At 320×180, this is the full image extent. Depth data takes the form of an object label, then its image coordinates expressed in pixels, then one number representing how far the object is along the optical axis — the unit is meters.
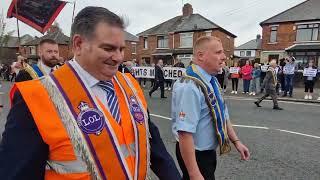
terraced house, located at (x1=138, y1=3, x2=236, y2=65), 37.51
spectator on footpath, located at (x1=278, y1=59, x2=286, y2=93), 16.03
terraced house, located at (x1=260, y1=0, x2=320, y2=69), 30.77
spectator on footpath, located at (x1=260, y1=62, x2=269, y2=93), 16.83
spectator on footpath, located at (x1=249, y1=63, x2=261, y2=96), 15.92
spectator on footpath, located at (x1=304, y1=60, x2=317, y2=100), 14.10
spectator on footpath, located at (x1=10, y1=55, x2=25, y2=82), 4.40
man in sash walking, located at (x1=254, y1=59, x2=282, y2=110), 10.74
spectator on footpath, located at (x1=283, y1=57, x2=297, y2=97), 14.67
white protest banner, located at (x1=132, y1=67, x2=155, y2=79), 19.95
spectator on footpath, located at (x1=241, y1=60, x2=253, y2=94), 16.03
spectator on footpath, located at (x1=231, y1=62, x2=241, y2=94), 16.93
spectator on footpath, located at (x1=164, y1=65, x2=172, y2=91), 18.59
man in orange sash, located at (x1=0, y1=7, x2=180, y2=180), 1.34
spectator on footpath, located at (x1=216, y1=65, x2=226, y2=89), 16.25
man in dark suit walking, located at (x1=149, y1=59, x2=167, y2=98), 13.93
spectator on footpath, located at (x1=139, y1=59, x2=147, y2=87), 20.88
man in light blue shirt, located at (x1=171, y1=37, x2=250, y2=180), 2.47
